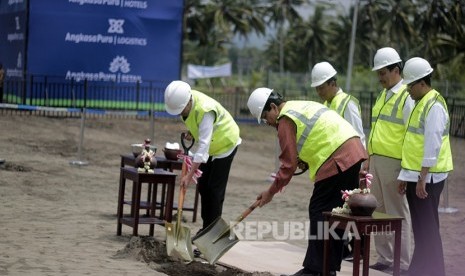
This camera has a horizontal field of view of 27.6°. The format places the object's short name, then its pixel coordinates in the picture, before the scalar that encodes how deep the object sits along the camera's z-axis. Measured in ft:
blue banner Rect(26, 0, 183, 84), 84.84
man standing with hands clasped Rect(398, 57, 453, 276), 27.39
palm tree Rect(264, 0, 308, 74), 301.02
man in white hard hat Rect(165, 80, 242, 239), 31.01
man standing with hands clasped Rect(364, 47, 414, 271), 30.32
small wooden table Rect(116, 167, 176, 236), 33.22
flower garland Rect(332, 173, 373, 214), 24.40
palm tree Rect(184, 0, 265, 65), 268.21
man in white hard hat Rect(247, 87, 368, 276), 25.57
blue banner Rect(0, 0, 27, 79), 85.35
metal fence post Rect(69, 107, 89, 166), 58.90
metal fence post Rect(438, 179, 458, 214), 47.44
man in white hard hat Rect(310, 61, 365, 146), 31.63
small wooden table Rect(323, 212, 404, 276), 23.68
